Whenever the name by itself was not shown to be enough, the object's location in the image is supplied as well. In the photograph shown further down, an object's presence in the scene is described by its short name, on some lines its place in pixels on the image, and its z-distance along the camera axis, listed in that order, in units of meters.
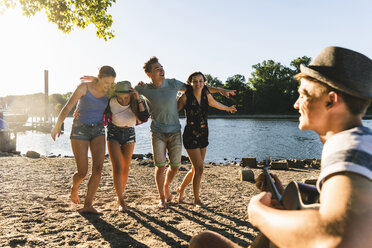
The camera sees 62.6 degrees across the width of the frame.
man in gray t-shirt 5.10
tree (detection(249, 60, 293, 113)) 105.19
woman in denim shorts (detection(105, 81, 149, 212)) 4.79
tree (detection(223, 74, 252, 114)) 108.29
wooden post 47.09
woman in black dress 5.16
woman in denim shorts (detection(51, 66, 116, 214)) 4.56
